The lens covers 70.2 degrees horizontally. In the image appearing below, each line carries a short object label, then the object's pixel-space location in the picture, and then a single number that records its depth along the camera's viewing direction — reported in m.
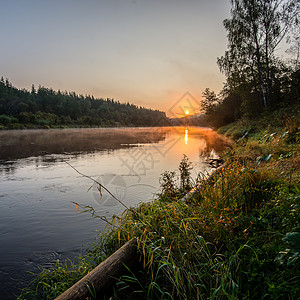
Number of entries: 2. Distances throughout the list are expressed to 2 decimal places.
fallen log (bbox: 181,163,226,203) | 4.03
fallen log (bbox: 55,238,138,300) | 1.91
